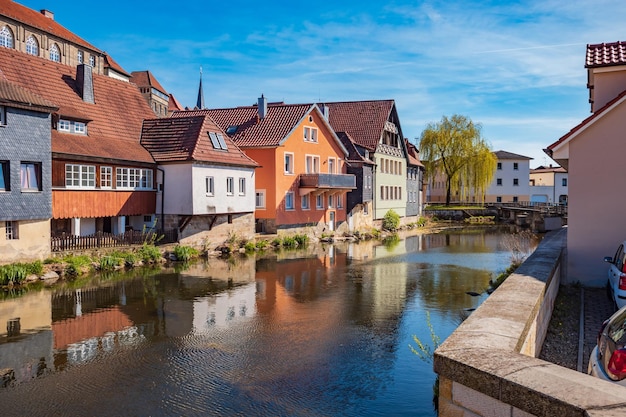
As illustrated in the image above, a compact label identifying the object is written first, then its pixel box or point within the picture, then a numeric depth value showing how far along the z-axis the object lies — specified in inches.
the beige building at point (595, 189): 508.4
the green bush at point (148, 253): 941.8
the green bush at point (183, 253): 1000.2
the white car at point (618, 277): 382.9
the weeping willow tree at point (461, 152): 2402.8
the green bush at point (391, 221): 1830.7
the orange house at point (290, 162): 1347.2
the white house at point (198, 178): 1058.7
